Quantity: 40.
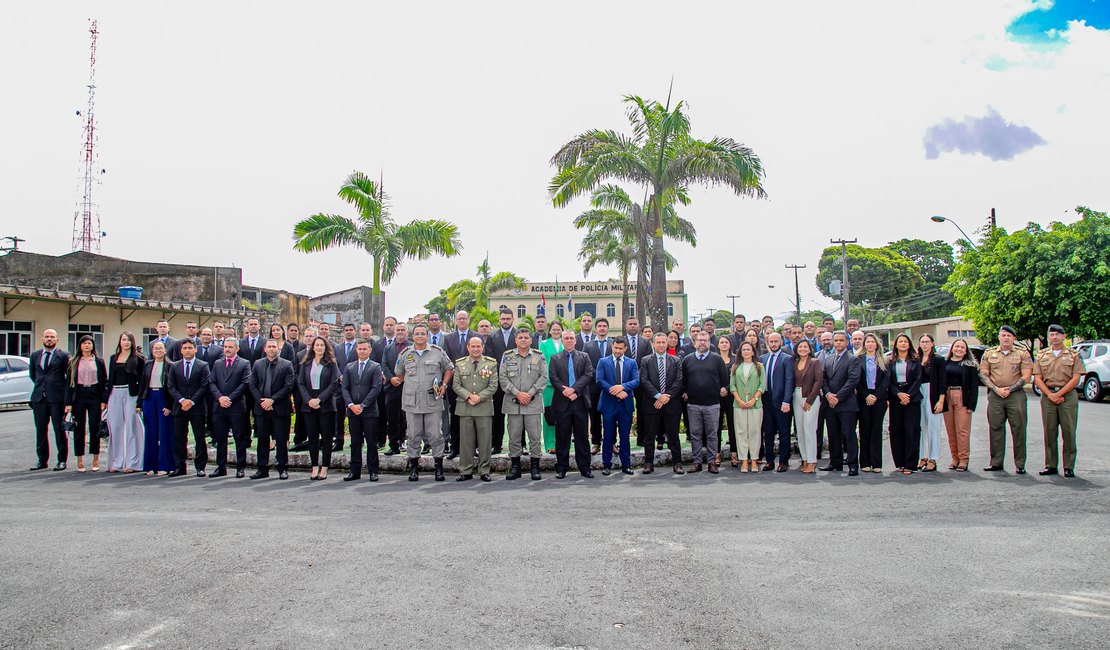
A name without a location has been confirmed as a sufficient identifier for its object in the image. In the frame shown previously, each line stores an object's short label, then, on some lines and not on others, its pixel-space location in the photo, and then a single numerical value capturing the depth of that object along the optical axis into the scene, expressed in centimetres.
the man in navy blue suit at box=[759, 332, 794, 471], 934
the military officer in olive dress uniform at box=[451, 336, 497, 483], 884
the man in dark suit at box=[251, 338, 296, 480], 909
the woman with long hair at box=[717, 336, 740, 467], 967
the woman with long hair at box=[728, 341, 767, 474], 924
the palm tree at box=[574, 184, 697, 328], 2253
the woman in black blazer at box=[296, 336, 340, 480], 911
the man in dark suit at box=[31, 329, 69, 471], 966
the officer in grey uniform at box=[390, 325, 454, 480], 889
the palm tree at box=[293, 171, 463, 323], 2056
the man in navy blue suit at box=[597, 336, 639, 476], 922
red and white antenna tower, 4359
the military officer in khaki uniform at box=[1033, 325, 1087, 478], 865
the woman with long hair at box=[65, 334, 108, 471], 961
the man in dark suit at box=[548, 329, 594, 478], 903
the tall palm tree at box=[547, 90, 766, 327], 1864
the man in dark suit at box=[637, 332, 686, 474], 928
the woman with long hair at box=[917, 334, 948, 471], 912
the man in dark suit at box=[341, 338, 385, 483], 888
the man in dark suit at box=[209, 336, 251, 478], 924
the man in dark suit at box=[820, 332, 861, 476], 908
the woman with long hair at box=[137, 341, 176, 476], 939
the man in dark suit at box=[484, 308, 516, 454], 1019
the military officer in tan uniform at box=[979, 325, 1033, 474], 889
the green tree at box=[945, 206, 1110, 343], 2219
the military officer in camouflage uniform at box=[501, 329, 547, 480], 888
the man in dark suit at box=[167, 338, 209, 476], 924
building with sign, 6600
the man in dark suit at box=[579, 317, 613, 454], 1012
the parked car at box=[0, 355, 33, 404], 1959
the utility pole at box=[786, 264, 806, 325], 5634
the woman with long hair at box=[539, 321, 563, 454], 1056
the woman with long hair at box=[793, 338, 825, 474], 914
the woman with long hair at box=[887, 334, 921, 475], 903
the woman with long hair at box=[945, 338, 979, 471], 912
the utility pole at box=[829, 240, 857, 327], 4472
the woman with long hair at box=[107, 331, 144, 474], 955
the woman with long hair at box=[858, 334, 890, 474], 909
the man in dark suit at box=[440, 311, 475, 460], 1013
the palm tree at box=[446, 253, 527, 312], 3894
